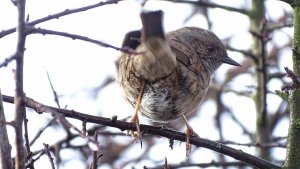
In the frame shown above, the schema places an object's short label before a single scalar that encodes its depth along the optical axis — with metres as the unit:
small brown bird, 7.54
